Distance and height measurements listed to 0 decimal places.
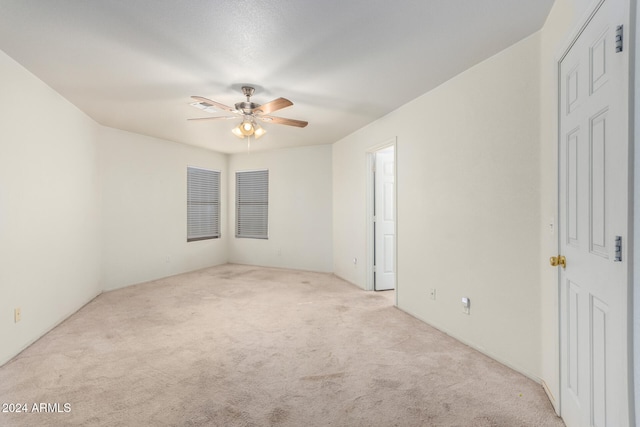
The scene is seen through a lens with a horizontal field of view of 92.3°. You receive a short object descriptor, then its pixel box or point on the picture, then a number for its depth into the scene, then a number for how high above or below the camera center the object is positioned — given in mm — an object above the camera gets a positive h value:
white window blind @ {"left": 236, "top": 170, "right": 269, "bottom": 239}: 6527 +212
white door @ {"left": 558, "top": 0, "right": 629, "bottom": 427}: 1157 -37
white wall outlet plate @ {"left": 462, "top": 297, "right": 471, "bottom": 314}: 2730 -816
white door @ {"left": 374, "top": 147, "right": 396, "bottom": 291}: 4613 -92
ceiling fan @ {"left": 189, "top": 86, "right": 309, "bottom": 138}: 2781 +1005
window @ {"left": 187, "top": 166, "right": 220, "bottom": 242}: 6040 +200
